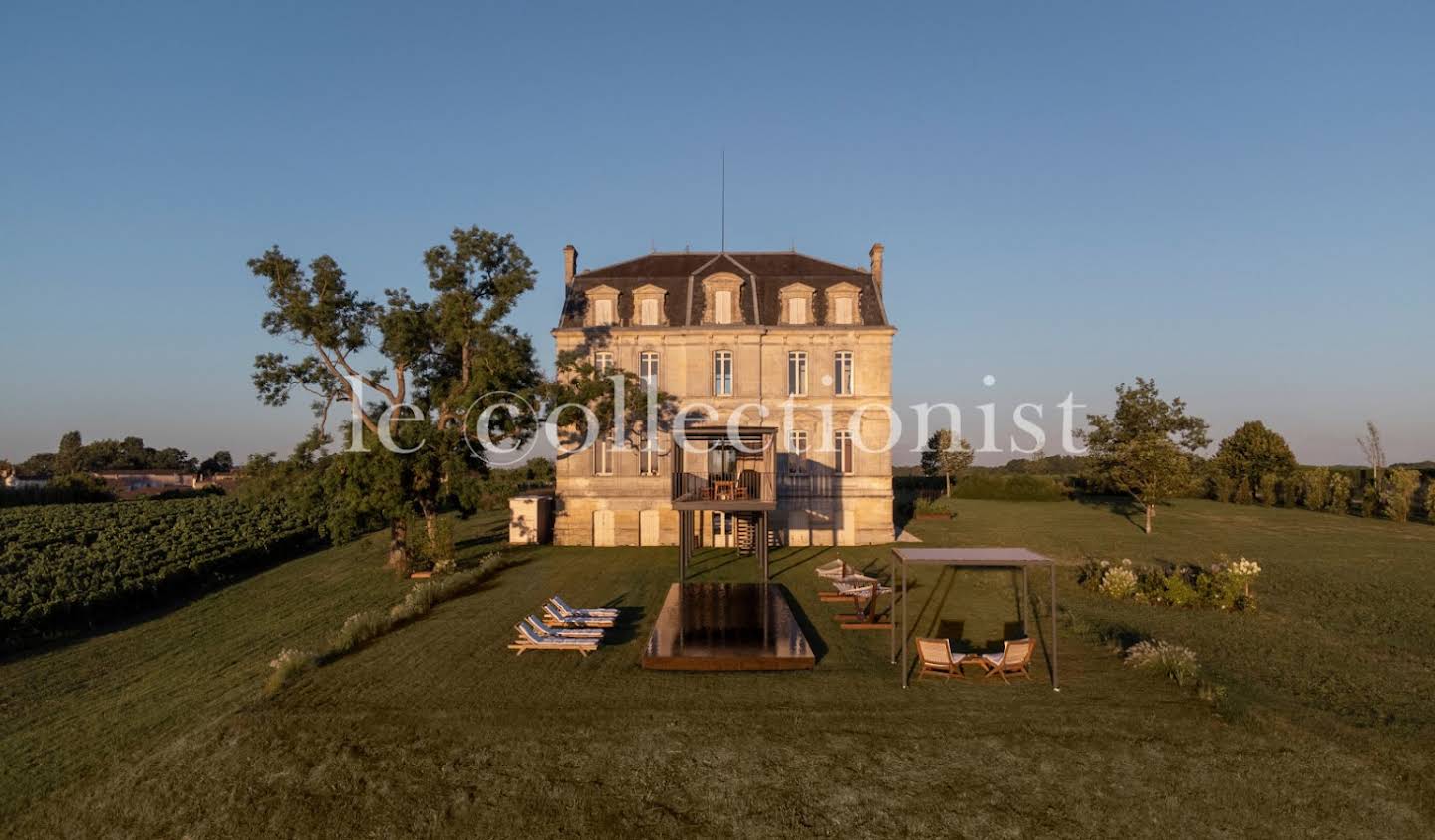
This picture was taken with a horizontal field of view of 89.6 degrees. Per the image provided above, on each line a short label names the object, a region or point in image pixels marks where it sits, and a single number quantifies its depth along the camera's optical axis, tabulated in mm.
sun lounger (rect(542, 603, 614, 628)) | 17906
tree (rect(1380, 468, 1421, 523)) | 43750
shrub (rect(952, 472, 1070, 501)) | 63656
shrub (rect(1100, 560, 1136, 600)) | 21641
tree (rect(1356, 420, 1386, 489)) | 57250
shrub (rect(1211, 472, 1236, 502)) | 58969
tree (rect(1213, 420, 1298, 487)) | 61281
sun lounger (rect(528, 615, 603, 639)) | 16656
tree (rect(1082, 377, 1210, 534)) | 37750
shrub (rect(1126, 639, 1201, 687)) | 13620
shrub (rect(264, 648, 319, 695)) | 14019
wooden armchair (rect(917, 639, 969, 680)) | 14039
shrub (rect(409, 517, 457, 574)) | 27441
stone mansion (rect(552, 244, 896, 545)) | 31703
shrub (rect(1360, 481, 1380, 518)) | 47188
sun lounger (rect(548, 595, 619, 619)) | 18577
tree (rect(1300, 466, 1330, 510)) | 51125
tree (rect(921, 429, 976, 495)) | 66625
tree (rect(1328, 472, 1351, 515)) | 49750
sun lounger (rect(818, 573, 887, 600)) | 20922
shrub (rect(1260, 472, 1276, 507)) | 55438
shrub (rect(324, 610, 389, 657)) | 16516
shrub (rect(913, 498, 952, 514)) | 46662
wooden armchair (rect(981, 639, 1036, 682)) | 14000
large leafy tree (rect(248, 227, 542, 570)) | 26734
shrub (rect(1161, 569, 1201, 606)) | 20469
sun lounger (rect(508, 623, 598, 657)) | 16062
